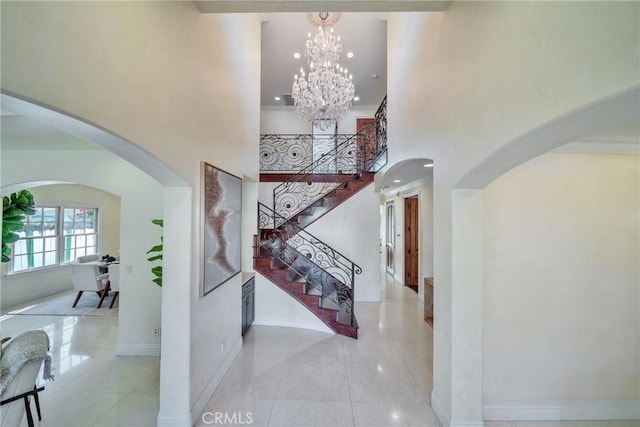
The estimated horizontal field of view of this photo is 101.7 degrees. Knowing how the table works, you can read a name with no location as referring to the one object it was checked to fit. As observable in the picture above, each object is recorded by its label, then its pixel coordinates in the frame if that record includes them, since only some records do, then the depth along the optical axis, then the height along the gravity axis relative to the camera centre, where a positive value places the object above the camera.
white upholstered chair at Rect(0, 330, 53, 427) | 2.01 -1.26
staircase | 4.73 -0.12
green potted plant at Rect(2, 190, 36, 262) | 4.64 +0.06
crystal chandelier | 4.57 +2.37
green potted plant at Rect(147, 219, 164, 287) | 3.04 -0.62
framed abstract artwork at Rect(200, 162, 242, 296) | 2.63 -0.12
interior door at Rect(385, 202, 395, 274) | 9.23 -0.76
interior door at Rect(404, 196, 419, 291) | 7.34 -0.71
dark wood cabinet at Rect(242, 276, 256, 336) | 4.33 -1.52
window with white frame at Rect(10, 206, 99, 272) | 6.29 -0.59
